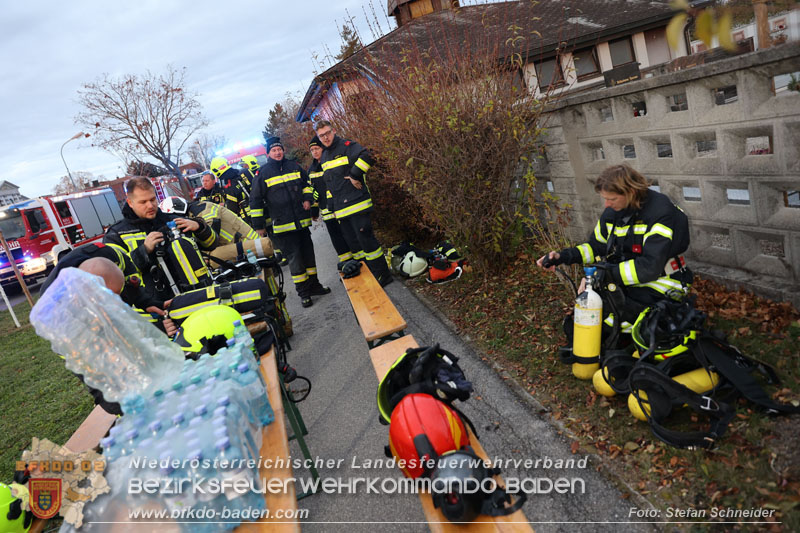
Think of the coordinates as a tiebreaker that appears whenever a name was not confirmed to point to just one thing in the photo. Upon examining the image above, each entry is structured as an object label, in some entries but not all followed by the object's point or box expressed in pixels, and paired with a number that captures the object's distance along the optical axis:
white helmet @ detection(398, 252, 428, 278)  7.41
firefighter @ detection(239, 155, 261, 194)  9.34
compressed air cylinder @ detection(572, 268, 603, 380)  3.39
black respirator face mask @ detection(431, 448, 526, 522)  2.01
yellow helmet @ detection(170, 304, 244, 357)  3.13
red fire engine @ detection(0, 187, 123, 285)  16.88
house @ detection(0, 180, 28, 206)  60.94
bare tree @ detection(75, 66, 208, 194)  26.02
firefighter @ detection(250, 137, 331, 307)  7.09
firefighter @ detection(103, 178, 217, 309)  4.12
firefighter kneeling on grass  3.11
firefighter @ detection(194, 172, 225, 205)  9.10
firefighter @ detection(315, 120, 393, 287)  6.62
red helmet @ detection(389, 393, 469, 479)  2.26
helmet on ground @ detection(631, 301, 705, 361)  2.89
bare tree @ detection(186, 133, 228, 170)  56.05
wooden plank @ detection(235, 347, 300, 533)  2.07
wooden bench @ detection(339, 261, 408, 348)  3.99
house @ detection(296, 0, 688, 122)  17.16
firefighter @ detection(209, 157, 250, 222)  9.02
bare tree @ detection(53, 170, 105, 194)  73.03
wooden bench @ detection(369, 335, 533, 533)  1.99
